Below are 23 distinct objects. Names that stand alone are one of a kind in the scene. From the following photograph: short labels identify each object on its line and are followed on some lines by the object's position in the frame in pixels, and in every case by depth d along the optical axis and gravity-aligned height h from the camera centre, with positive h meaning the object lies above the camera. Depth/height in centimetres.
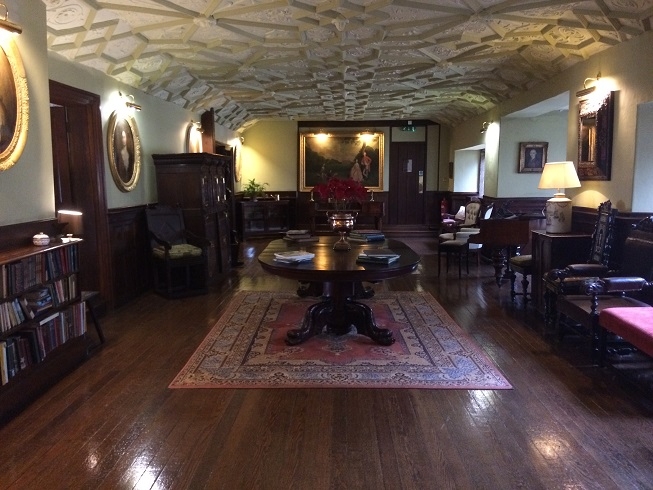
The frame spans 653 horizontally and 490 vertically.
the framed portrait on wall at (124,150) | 563 +36
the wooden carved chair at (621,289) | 388 -80
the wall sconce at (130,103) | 595 +92
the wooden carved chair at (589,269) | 436 -76
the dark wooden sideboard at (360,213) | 1132 -70
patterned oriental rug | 355 -137
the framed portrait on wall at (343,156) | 1283 +65
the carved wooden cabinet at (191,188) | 677 -9
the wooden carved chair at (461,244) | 751 -91
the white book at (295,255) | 405 -59
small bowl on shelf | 362 -41
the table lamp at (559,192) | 523 -11
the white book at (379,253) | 413 -60
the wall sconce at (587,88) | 513 +97
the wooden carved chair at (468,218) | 895 -65
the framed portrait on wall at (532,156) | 830 +43
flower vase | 458 -38
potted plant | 1223 -20
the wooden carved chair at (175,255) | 624 -89
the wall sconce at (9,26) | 297 +91
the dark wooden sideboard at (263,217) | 1177 -83
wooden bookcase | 309 -96
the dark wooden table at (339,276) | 379 -69
